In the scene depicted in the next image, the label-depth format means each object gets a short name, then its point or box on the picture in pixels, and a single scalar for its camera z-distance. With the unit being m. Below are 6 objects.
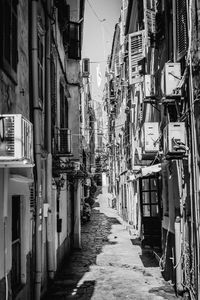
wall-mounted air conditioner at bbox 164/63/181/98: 8.98
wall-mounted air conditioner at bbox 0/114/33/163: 4.80
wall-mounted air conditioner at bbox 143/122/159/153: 11.80
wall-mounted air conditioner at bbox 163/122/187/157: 8.46
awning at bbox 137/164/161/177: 11.84
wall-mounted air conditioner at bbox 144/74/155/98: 12.80
